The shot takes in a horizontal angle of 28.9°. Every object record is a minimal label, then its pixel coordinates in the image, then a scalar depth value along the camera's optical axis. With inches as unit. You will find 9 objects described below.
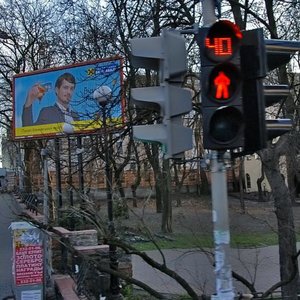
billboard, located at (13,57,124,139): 828.6
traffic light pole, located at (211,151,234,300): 161.9
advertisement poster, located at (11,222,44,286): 348.2
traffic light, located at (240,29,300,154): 165.6
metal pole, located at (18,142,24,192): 1463.2
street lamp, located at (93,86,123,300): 327.2
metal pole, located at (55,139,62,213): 666.8
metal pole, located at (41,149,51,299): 362.6
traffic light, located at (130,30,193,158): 171.6
